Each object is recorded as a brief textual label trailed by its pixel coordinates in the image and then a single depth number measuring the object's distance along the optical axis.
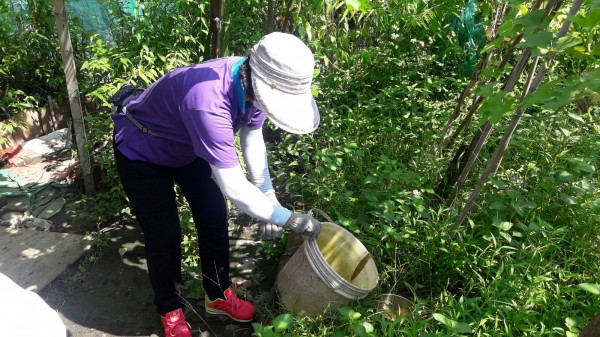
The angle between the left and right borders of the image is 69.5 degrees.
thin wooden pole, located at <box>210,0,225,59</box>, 3.00
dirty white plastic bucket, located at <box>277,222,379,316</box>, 2.27
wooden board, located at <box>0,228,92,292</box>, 2.92
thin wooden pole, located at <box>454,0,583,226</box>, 1.87
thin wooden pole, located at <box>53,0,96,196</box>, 3.12
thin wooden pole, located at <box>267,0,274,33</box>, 3.47
